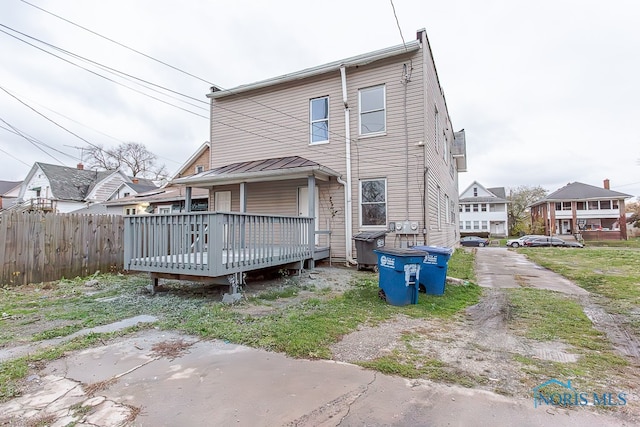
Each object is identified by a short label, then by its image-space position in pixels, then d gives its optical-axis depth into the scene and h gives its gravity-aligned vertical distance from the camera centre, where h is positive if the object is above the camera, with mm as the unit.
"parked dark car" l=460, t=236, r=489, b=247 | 32219 -1909
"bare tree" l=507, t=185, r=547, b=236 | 48812 +3595
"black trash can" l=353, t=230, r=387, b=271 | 8461 -594
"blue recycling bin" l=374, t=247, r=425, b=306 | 5211 -856
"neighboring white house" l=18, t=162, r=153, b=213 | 28281 +4093
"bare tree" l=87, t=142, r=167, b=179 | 39312 +8833
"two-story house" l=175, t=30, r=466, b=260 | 9109 +2597
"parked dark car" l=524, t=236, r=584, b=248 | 27181 -1787
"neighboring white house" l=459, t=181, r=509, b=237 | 43844 +1501
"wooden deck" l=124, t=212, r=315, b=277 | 5371 -319
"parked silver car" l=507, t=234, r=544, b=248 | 29089 -1827
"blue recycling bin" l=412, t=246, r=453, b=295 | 5973 -921
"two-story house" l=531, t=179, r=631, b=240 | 35969 +1343
